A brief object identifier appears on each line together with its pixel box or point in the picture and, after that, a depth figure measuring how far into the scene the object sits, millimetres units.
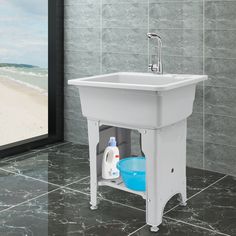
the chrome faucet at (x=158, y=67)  2750
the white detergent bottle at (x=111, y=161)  2617
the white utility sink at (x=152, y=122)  2242
